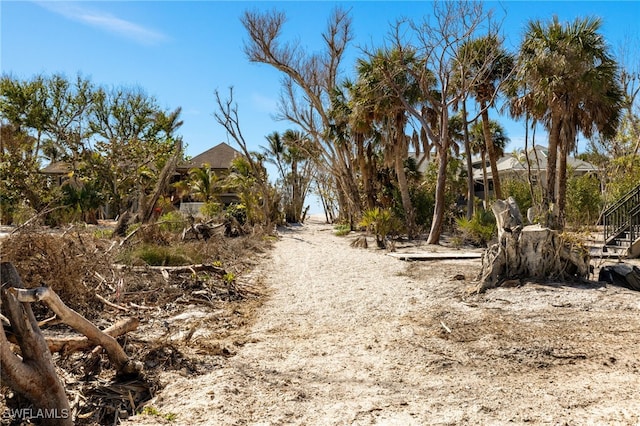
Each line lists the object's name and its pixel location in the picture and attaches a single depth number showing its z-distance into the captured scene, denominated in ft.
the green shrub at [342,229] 93.66
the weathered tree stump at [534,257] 32.50
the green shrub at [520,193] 83.69
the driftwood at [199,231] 53.31
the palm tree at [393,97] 66.59
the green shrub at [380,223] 64.64
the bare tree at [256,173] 86.99
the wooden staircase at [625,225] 48.85
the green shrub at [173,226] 56.53
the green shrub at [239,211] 91.66
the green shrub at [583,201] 82.99
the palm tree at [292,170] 131.64
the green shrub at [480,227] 61.52
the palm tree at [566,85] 61.46
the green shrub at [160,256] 34.78
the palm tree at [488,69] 66.59
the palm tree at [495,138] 101.76
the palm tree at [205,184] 106.83
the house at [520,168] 117.08
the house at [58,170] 112.72
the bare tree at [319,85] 89.86
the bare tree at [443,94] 61.16
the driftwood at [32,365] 11.68
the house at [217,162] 139.13
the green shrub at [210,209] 84.64
